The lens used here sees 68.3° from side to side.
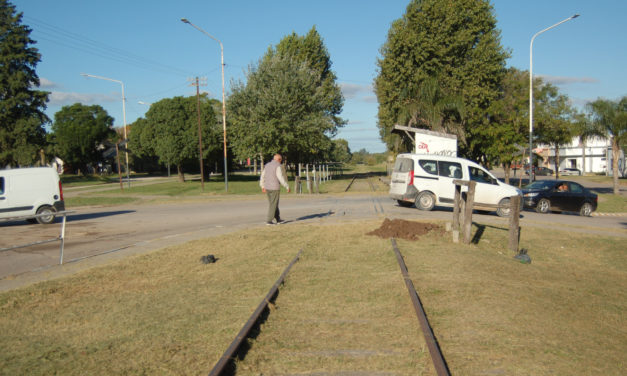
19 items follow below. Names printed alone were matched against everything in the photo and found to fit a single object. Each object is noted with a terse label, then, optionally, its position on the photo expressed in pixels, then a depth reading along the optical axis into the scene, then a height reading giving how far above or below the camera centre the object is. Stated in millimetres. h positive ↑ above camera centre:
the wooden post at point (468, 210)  10164 -1026
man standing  12789 -360
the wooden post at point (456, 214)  10898 -1179
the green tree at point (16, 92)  45219 +7865
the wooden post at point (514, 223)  10680 -1386
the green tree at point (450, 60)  29703 +6908
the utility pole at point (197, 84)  31680 +5717
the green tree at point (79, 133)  71562 +5680
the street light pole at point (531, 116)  27938 +2906
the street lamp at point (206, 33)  24672 +7860
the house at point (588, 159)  76062 +730
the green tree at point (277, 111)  32438 +4085
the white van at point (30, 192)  15250 -744
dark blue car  19375 -1500
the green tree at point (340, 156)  105138 +2493
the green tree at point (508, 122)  27984 +2714
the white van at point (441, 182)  16844 -630
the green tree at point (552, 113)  30812 +3352
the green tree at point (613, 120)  28500 +2622
